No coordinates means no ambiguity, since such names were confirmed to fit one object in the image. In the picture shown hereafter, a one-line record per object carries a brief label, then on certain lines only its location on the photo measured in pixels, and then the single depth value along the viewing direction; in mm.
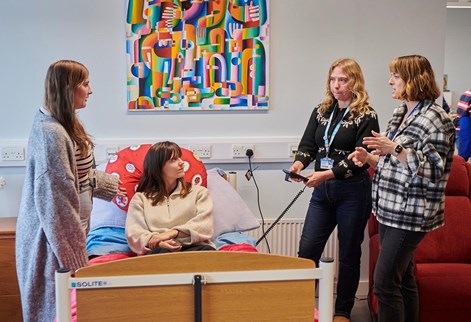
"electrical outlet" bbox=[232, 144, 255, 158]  3287
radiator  3402
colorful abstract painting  3160
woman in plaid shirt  2207
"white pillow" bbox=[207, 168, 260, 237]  2812
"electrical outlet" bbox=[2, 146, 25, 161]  3121
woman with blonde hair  2684
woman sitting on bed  2514
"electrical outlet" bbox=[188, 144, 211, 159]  3266
